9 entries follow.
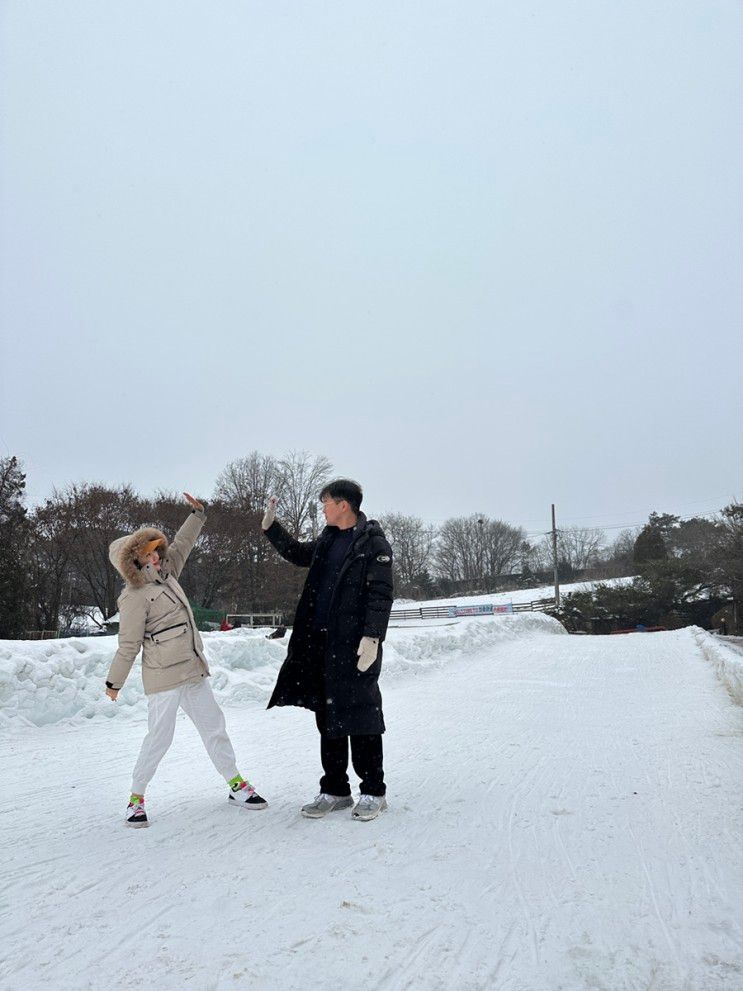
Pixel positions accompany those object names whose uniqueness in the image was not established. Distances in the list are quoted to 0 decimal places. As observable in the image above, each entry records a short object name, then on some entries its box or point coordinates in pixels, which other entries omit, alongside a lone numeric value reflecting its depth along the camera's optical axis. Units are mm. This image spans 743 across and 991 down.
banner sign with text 43381
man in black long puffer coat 3906
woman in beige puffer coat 3885
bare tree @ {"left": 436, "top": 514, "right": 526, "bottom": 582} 84000
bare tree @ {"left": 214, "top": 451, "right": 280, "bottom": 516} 50197
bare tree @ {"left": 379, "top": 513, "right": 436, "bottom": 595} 73994
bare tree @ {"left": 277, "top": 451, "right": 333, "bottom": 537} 50344
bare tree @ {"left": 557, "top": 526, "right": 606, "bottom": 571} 86375
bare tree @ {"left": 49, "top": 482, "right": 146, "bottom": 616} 34781
